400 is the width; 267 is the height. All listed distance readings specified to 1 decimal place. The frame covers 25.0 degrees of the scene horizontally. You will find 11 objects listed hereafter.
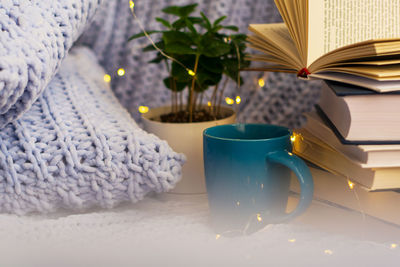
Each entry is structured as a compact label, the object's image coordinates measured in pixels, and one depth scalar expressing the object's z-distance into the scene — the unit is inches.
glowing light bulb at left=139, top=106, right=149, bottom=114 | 42.4
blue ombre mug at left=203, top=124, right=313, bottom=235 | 35.6
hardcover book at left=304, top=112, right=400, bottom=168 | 35.2
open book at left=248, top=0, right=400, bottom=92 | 36.6
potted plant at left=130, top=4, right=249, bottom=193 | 40.3
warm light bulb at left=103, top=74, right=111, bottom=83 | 44.0
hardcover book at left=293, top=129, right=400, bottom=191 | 35.7
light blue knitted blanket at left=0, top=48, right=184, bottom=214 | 36.1
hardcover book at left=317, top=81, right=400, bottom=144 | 35.5
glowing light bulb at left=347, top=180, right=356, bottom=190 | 36.7
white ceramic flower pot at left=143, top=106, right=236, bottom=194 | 40.2
